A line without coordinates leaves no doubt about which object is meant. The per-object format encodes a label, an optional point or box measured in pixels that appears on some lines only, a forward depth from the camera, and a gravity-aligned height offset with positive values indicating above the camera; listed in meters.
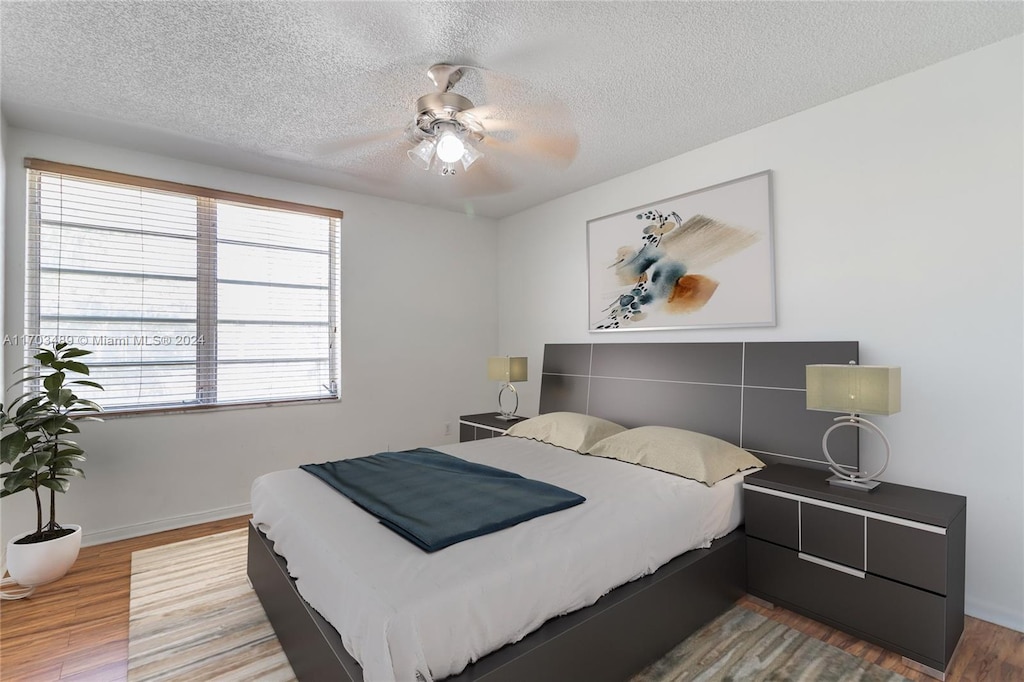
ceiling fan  2.56 +1.40
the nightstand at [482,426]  4.22 -0.78
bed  1.48 -0.84
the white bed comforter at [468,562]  1.41 -0.80
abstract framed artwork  3.15 +0.60
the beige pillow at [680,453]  2.62 -0.67
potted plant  2.64 -0.69
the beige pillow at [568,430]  3.39 -0.66
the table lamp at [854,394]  2.20 -0.25
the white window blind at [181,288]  3.25 +0.42
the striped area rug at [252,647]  1.98 -1.39
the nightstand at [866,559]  1.97 -1.00
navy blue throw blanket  1.88 -0.73
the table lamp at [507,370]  4.34 -0.25
